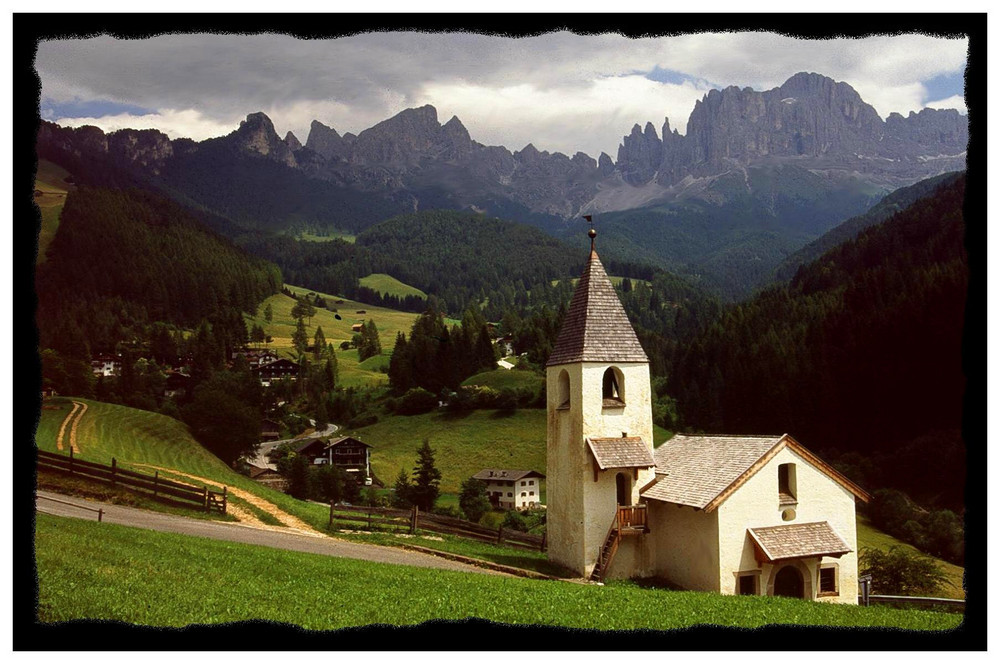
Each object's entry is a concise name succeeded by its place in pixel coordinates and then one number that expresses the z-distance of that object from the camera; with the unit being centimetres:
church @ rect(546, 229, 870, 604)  2175
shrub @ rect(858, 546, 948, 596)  2892
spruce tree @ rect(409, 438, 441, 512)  6084
